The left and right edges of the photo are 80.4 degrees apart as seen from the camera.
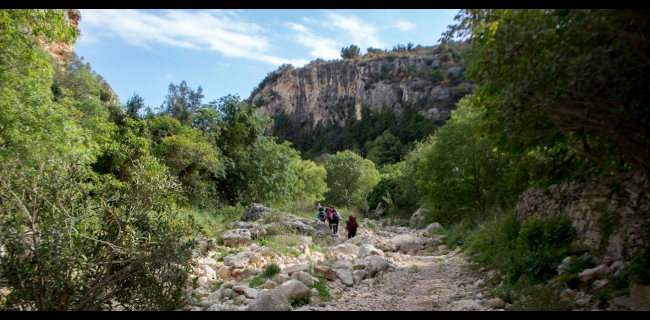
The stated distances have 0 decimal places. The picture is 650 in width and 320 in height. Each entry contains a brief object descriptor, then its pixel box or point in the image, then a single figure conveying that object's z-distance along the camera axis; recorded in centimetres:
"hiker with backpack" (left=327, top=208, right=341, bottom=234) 1648
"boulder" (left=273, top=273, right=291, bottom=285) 707
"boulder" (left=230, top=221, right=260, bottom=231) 1405
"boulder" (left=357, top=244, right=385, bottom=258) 1047
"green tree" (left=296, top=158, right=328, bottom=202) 4234
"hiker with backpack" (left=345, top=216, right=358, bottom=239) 1515
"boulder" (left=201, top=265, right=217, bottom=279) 840
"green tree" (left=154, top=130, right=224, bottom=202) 1733
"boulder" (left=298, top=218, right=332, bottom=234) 1523
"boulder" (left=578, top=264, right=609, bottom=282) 523
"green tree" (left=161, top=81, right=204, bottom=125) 4633
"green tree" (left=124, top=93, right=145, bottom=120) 2198
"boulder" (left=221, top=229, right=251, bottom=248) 1202
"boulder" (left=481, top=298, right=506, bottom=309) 543
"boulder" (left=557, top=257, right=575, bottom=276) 583
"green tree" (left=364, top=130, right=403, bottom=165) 6706
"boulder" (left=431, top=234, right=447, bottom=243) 1422
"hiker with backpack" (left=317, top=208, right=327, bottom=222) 1777
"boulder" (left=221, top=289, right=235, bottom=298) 660
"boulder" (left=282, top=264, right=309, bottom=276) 769
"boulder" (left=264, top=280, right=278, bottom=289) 686
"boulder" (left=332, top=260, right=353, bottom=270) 851
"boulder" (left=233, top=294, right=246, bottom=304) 617
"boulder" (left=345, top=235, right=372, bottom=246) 1353
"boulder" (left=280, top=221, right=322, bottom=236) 1425
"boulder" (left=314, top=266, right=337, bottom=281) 767
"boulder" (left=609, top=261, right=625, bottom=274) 511
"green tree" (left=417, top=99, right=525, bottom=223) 1602
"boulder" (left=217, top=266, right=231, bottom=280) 856
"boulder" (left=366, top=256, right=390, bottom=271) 890
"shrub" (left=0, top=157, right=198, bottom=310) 403
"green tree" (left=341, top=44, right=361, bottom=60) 11840
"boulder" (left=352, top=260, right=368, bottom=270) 868
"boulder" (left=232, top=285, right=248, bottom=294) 667
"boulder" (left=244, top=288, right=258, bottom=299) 639
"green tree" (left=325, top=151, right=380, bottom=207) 4731
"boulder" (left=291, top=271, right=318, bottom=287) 690
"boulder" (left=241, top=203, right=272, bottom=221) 1648
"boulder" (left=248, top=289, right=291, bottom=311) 536
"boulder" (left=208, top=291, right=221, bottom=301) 646
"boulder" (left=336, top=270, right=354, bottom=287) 760
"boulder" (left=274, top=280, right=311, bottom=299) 614
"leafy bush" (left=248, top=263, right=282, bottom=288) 745
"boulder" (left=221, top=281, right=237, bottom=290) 708
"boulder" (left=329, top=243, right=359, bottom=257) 1134
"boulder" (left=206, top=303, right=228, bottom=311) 557
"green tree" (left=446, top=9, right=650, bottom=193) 328
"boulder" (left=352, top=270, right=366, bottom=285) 790
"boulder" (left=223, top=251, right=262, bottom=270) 909
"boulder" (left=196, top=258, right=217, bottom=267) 935
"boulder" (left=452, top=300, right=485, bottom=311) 543
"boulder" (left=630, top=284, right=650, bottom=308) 417
